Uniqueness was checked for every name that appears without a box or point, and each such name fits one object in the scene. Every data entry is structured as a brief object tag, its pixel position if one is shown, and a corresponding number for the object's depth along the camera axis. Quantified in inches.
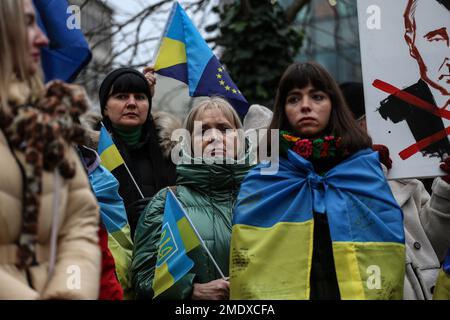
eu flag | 217.9
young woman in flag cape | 140.6
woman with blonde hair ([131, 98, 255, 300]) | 163.6
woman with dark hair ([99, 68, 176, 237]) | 199.8
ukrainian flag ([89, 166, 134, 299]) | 168.7
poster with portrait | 170.2
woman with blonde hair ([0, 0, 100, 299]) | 101.0
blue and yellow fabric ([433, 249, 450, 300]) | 152.9
